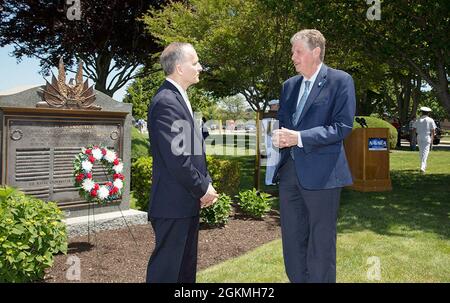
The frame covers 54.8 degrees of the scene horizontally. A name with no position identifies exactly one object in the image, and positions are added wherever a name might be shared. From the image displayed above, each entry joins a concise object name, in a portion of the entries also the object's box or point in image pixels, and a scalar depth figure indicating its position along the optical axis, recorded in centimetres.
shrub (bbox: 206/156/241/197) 880
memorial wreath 655
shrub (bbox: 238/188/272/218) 826
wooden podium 1151
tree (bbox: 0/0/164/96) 1872
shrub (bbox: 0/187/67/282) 441
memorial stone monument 651
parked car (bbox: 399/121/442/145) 3381
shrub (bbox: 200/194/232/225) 743
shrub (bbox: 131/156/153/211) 817
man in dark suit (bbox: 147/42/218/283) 328
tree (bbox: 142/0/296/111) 1515
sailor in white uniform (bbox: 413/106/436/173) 1512
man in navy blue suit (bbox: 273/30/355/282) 356
